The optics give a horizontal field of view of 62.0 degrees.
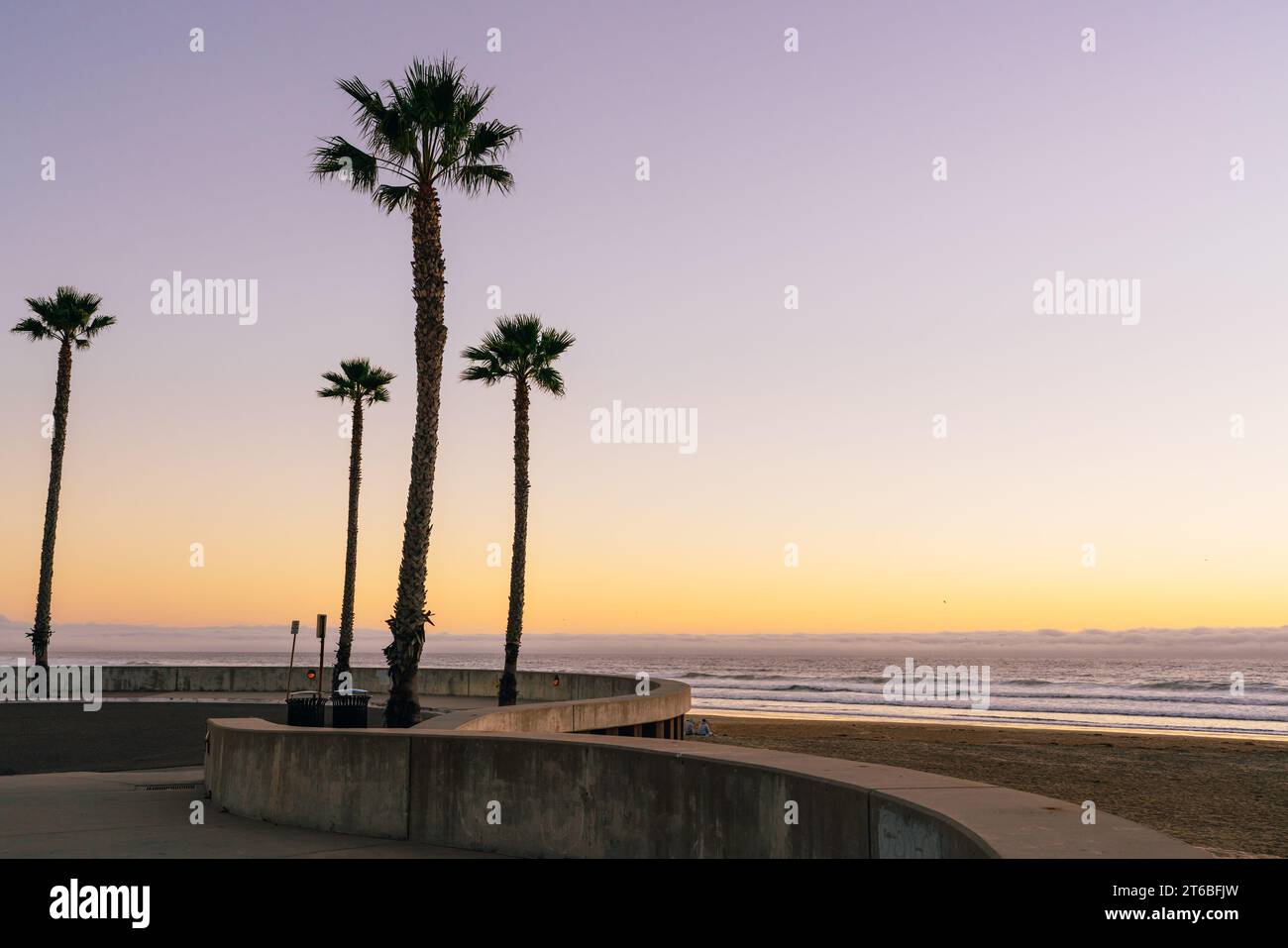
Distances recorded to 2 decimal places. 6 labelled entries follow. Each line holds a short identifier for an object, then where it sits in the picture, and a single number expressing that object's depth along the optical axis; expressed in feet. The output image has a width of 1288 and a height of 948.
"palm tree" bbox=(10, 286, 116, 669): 122.72
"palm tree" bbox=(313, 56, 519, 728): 66.18
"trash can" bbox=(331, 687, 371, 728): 55.62
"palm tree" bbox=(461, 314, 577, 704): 111.14
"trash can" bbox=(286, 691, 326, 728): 52.95
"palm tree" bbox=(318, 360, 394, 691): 139.64
